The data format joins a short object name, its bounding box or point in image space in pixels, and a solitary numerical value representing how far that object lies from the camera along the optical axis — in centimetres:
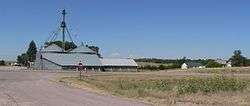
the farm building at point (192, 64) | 13630
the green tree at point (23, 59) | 13447
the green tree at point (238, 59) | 12470
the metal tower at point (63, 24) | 9771
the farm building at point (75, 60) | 8940
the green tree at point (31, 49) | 13428
